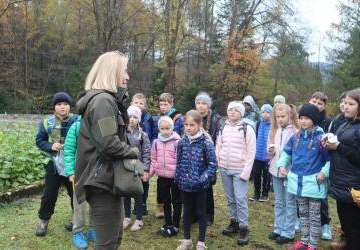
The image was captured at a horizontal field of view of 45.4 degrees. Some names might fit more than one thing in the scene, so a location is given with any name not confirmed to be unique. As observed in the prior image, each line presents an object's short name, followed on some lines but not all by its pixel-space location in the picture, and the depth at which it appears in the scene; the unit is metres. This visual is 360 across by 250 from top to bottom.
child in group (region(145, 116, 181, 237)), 5.62
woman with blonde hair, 3.23
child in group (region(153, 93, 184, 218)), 6.16
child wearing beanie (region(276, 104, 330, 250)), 4.88
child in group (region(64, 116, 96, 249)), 4.90
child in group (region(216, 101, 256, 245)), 5.43
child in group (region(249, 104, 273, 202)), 7.87
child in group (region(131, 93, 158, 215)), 6.30
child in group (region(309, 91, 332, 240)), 5.71
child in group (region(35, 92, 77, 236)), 5.32
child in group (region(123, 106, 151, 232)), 5.74
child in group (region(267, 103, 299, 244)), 5.52
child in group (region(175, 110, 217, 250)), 5.03
